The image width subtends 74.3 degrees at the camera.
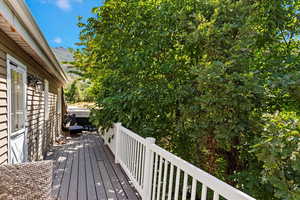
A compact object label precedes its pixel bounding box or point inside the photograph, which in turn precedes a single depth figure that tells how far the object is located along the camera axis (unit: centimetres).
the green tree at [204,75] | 276
